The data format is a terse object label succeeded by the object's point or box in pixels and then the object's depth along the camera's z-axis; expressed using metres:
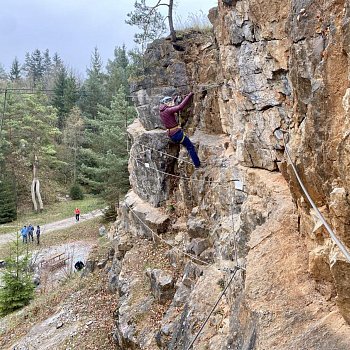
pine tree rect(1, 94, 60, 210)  31.60
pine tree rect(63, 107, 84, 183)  36.72
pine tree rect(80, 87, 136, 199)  21.28
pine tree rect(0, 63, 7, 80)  72.49
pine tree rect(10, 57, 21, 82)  60.02
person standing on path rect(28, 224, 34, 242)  23.19
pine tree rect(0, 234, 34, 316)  13.30
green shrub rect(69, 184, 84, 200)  34.69
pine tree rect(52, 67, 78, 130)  41.97
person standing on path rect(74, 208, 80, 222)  27.43
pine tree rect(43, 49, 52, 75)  84.49
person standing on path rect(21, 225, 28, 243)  22.86
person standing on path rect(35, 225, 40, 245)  23.14
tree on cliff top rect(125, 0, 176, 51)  13.27
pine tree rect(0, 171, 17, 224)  28.44
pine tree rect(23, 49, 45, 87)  79.88
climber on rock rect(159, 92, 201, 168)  9.43
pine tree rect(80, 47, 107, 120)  42.53
